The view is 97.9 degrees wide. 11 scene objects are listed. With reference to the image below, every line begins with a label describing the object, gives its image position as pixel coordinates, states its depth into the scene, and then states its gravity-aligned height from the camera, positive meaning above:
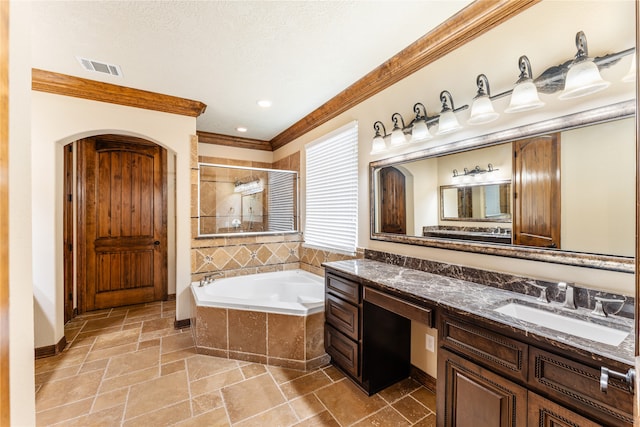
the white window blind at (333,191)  2.96 +0.26
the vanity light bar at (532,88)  1.27 +0.65
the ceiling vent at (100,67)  2.33 +1.29
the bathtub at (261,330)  2.43 -1.06
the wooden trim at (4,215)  0.63 +0.00
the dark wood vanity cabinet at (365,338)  2.07 -0.99
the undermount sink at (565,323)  1.12 -0.51
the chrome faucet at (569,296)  1.33 -0.41
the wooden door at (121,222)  3.78 -0.10
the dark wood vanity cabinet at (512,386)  0.95 -0.70
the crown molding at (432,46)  1.62 +1.17
